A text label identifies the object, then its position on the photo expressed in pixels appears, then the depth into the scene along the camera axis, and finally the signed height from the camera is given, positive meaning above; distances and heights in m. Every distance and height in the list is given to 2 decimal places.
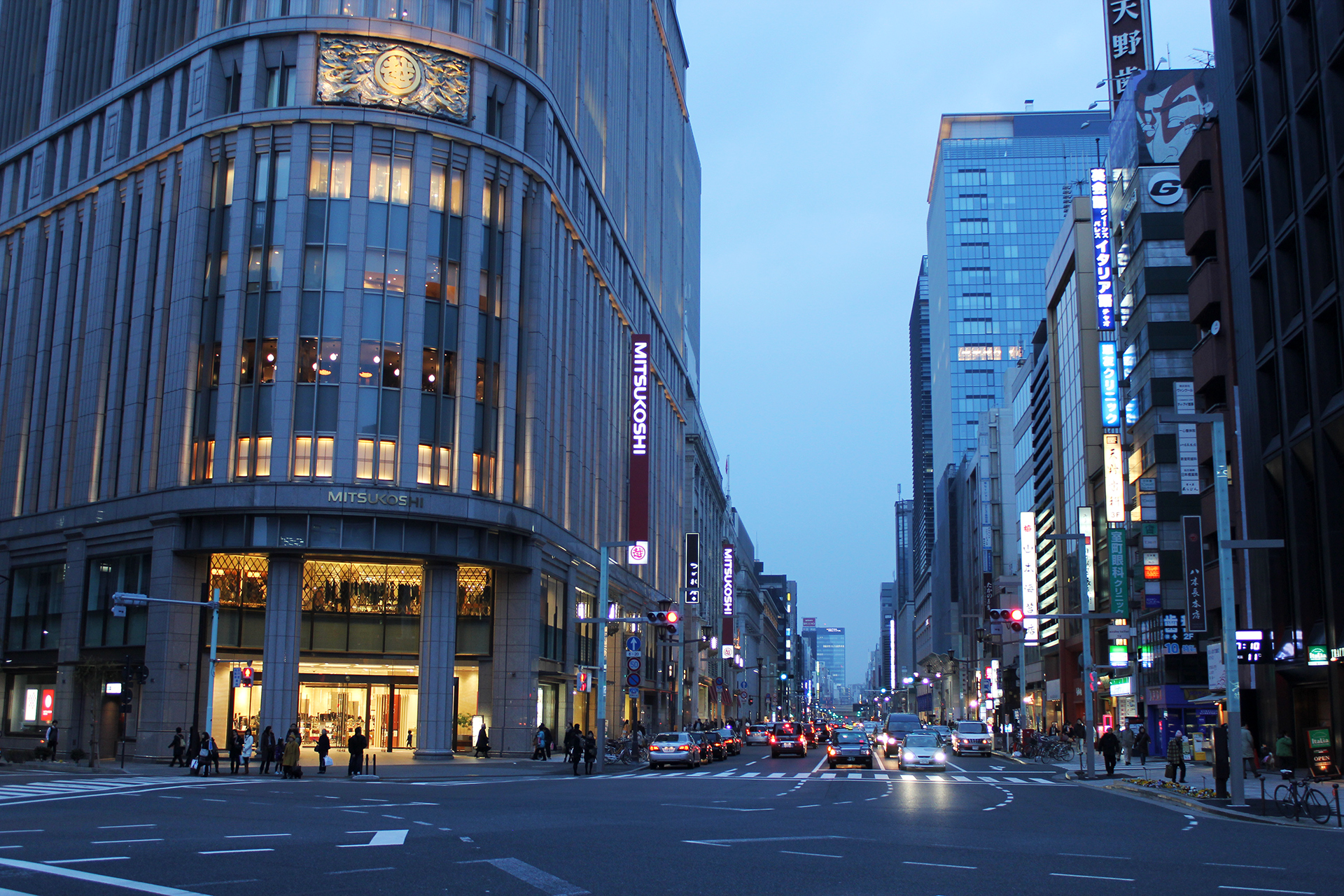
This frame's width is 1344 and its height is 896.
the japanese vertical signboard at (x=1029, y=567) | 100.75 +7.16
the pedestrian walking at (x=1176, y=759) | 35.59 -3.24
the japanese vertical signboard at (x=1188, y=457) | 40.03 +7.01
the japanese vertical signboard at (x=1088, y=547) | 79.00 +7.20
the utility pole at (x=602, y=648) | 45.91 -0.04
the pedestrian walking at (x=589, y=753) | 44.25 -3.98
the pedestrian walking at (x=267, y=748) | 40.47 -3.56
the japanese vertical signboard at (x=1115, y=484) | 72.12 +10.24
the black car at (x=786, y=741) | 62.97 -4.88
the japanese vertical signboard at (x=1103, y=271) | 70.50 +22.56
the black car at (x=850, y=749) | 48.94 -4.10
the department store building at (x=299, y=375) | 47.06 +11.39
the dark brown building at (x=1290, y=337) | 39.09 +11.19
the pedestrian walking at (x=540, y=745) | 50.19 -4.16
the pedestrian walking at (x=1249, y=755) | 42.28 -3.60
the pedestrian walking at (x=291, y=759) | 38.06 -3.67
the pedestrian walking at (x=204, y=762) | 38.69 -3.85
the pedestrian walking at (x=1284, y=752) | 40.78 -3.36
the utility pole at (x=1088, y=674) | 42.69 -0.90
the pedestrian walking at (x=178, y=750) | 41.81 -3.76
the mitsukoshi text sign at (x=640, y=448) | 69.25 +11.66
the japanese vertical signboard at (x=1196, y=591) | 40.62 +2.24
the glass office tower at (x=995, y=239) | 176.12 +61.07
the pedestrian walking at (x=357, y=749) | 38.59 -3.40
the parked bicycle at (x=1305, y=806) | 23.67 -3.06
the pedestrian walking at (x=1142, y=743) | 46.86 -3.64
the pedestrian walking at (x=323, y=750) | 40.03 -3.56
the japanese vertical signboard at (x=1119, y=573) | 68.44 +4.53
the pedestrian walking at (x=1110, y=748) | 43.53 -3.54
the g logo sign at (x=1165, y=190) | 67.68 +26.37
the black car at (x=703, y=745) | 53.38 -4.41
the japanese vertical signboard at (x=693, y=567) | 94.69 +6.56
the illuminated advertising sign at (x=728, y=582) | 122.12 +6.81
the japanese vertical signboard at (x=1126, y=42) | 78.94 +40.86
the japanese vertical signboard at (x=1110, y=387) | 72.50 +16.18
